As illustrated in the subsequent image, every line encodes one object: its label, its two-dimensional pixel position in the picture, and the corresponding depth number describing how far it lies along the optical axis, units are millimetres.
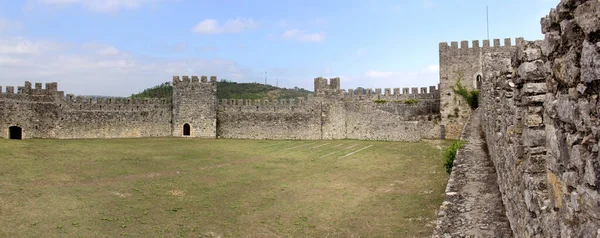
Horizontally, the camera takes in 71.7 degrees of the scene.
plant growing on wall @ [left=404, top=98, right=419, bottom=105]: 30508
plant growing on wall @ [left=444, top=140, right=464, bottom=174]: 12695
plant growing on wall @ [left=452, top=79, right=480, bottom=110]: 27562
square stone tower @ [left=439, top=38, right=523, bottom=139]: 27844
